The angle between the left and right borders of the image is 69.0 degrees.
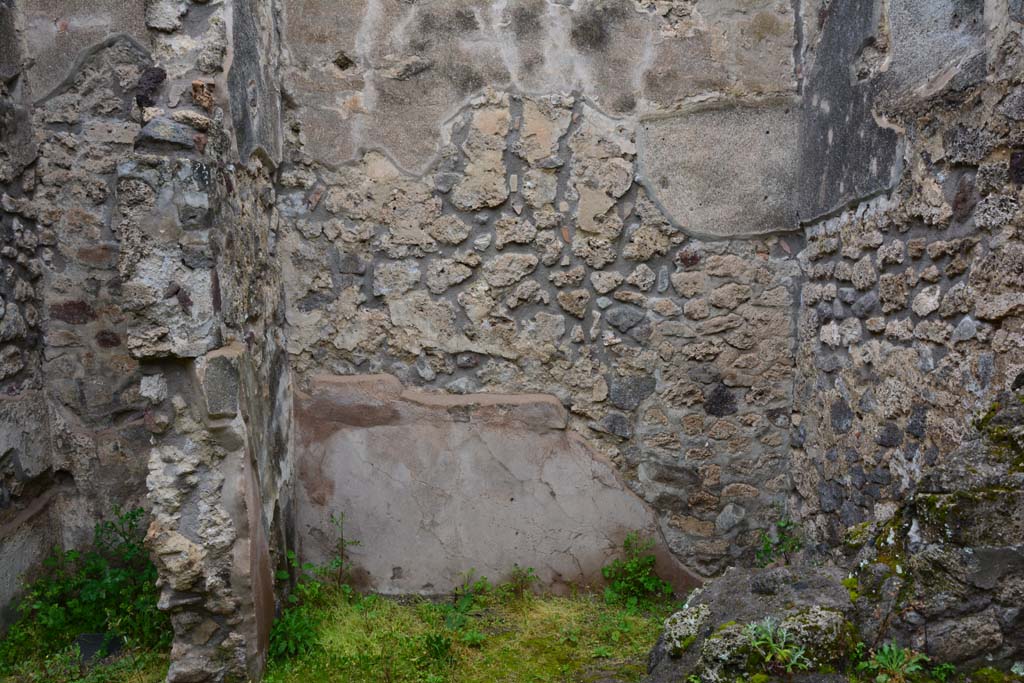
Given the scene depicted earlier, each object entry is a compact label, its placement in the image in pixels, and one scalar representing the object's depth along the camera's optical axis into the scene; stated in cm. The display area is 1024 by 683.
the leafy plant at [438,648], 312
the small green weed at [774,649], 185
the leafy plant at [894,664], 175
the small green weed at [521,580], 380
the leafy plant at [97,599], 324
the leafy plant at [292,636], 314
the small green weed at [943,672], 173
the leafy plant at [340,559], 376
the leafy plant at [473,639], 328
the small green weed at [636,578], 374
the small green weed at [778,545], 372
